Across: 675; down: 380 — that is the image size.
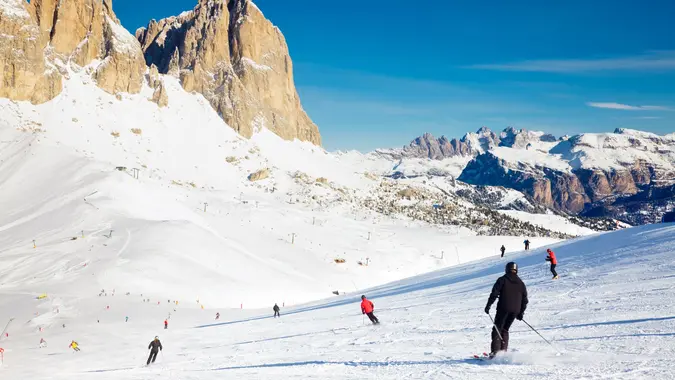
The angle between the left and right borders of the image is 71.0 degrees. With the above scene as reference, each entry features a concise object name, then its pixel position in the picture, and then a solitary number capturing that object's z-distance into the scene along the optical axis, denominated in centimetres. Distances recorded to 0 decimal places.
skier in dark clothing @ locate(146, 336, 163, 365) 2132
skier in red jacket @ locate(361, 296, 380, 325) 2080
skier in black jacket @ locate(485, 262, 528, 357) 1073
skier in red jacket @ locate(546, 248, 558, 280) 2479
